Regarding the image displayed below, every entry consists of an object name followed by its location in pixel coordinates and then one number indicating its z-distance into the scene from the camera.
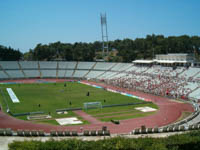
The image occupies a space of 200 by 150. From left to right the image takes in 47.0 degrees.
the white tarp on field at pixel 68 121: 31.70
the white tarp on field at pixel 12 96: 45.75
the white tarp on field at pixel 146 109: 38.88
